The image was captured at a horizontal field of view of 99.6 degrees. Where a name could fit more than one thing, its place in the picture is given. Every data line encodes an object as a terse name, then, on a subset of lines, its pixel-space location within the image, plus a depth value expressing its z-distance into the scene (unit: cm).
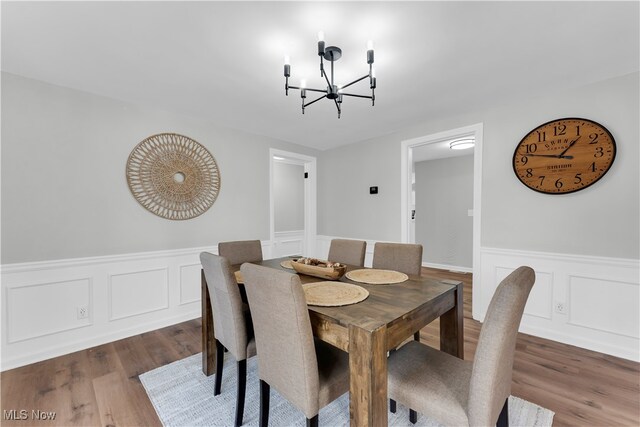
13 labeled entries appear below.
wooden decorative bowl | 179
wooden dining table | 104
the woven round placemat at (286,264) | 220
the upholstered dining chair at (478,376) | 96
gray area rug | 156
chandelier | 162
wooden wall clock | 224
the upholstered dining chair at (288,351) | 113
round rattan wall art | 272
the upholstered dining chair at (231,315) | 152
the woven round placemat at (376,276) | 176
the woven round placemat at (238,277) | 173
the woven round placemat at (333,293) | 134
